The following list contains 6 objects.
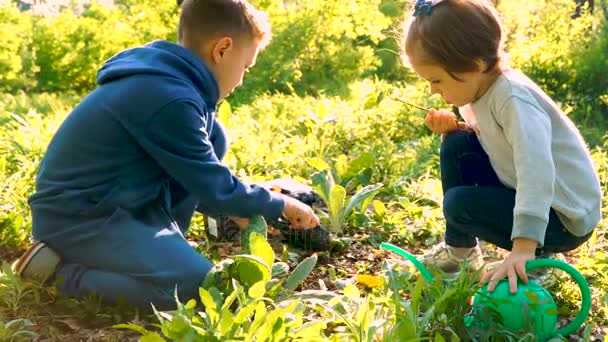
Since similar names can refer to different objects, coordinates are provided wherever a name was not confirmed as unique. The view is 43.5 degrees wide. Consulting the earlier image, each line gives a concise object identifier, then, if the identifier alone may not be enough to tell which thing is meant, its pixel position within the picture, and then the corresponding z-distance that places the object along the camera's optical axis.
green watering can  2.02
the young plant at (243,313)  1.81
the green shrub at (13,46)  8.09
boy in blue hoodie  2.29
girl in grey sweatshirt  2.11
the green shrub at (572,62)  5.33
